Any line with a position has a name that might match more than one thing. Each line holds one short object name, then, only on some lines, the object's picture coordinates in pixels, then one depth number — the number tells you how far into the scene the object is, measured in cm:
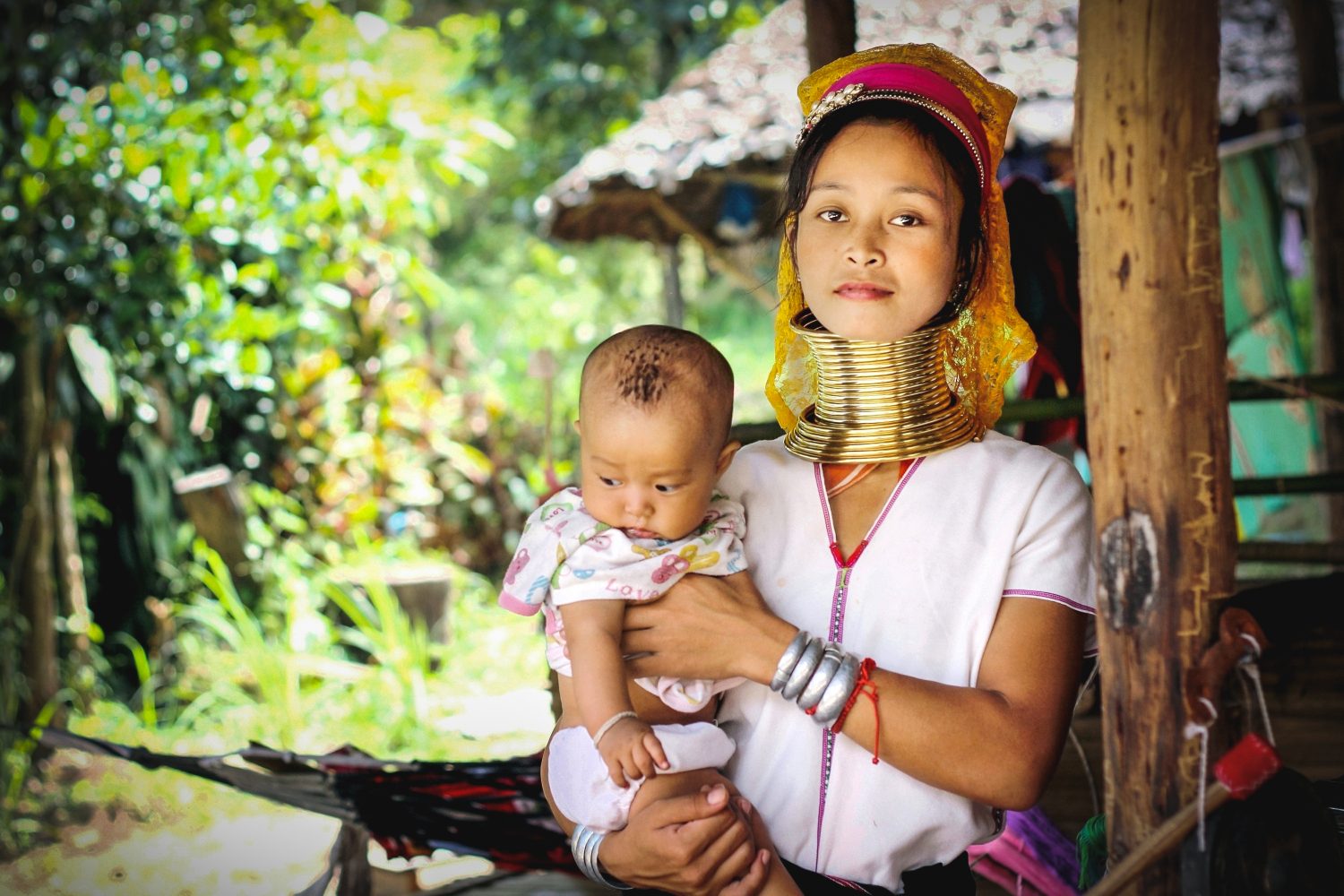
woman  146
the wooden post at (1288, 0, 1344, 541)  446
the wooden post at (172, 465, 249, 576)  551
